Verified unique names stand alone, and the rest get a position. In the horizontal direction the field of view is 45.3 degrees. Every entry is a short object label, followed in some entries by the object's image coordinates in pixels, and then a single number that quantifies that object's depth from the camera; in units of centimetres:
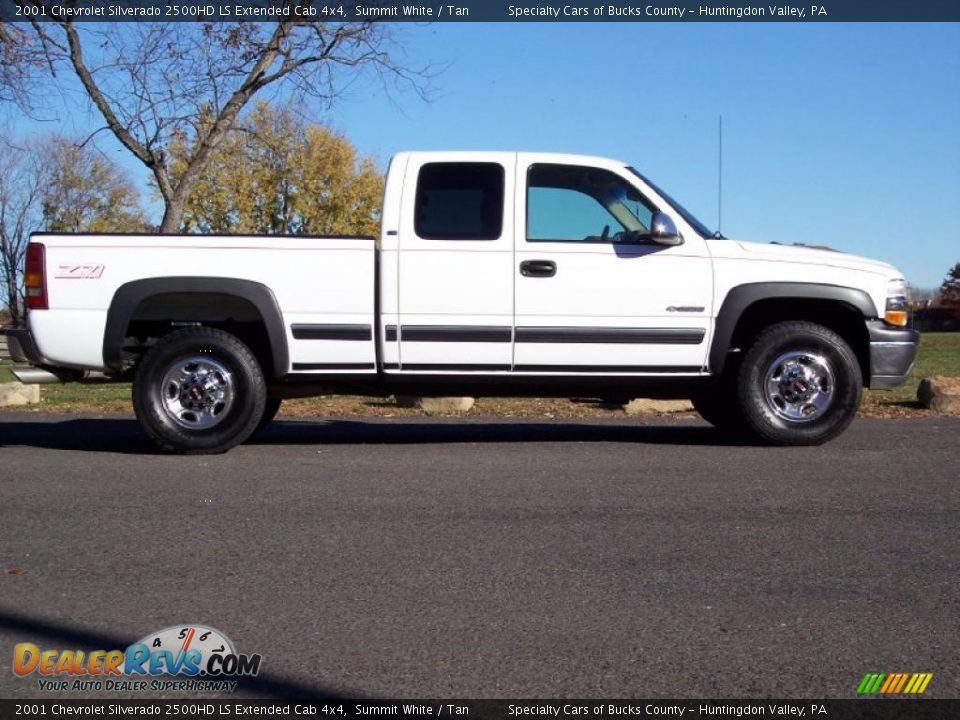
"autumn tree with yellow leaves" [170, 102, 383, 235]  3378
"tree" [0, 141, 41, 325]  3619
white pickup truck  812
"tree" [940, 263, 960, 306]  7875
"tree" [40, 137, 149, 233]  3559
